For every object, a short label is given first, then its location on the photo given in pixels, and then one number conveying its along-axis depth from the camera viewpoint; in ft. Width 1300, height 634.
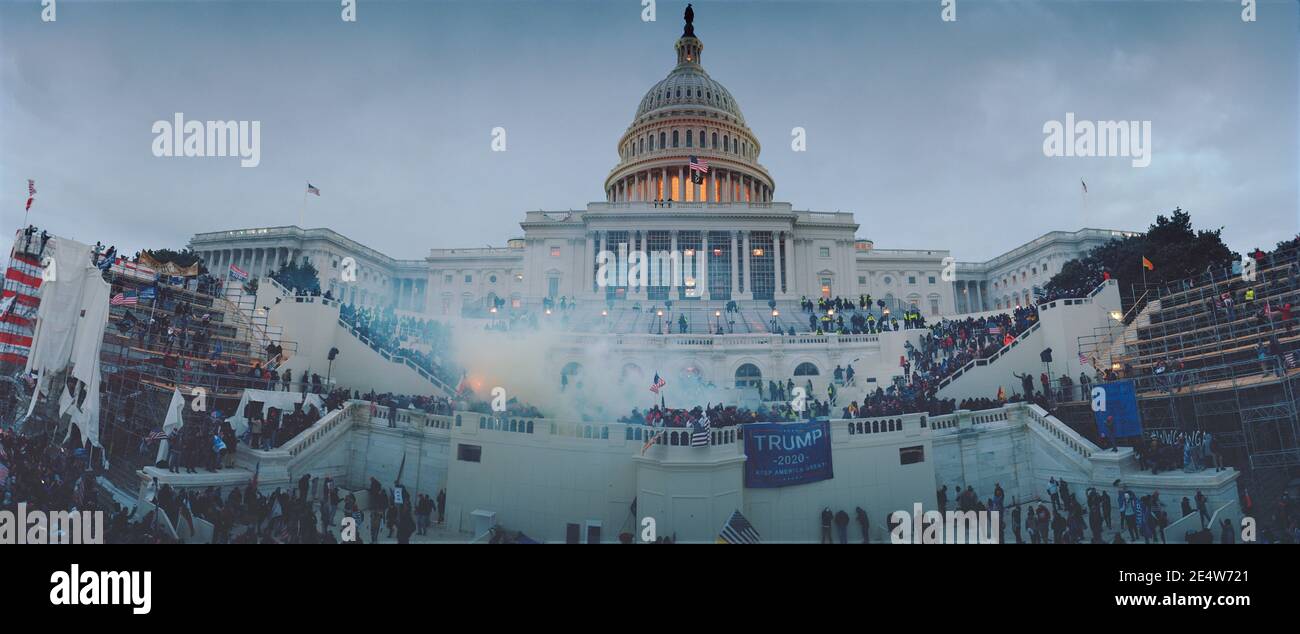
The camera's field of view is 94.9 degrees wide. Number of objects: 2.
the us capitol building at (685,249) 183.42
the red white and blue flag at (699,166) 148.25
